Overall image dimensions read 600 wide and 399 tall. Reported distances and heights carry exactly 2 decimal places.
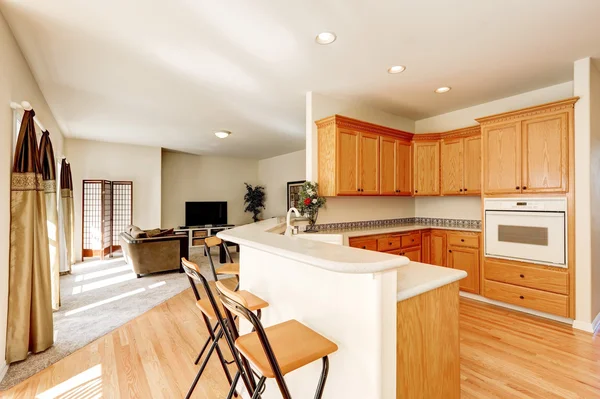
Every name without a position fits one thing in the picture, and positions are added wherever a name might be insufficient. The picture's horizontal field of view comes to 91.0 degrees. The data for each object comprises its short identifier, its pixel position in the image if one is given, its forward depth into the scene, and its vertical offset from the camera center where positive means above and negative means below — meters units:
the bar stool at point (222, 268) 2.55 -0.59
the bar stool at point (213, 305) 1.55 -0.63
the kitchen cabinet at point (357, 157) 3.75 +0.60
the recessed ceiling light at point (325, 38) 2.47 +1.40
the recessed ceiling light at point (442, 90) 3.71 +1.42
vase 3.82 -0.25
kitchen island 1.18 -0.54
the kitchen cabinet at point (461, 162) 4.16 +0.58
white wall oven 3.12 -0.32
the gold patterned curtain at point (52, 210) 3.17 -0.10
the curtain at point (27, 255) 2.34 -0.44
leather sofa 4.98 -0.84
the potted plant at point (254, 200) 9.42 +0.04
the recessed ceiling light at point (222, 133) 5.75 +1.33
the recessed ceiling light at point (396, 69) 3.11 +1.42
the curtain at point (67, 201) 4.57 +0.00
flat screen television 8.52 -0.35
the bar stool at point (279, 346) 1.06 -0.62
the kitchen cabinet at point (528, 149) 3.09 +0.59
